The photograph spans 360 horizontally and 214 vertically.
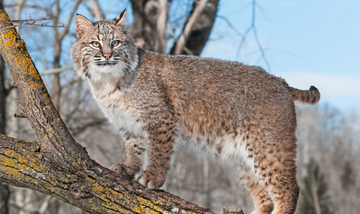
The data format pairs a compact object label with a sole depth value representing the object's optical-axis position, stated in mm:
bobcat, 8344
